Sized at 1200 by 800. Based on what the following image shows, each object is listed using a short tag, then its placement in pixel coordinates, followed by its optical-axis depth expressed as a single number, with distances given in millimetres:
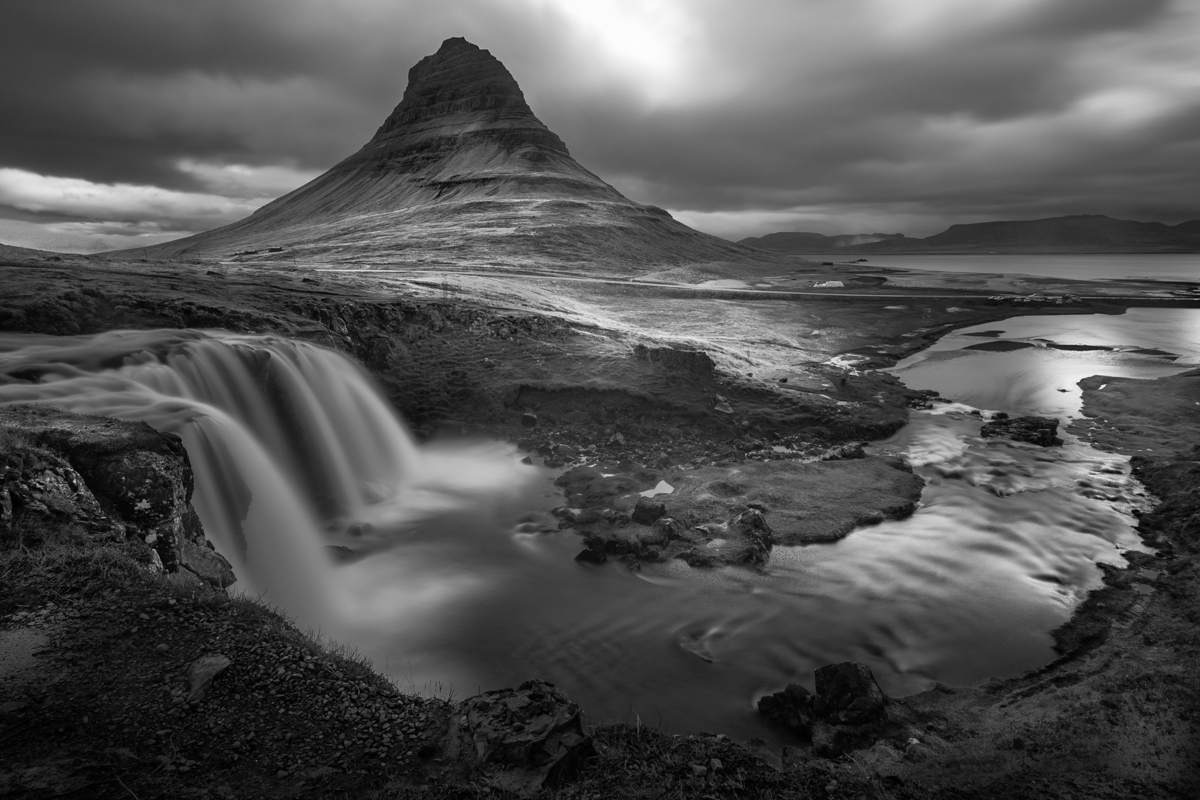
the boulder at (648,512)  14797
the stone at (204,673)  5918
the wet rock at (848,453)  19828
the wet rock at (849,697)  8219
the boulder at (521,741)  5734
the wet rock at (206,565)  9281
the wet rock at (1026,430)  21266
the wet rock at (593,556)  13773
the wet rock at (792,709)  8531
